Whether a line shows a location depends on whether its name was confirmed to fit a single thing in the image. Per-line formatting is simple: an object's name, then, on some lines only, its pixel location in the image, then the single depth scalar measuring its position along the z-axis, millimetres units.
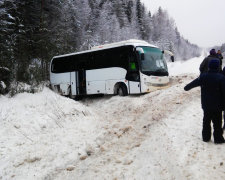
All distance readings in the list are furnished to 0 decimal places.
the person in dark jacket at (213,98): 6125
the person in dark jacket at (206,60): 11141
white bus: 15031
